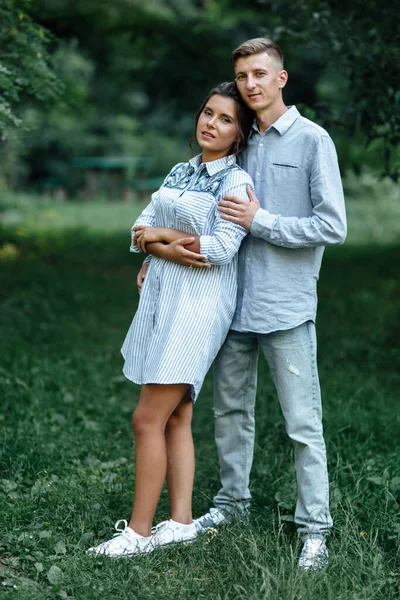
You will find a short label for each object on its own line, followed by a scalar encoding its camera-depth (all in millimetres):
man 3316
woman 3410
